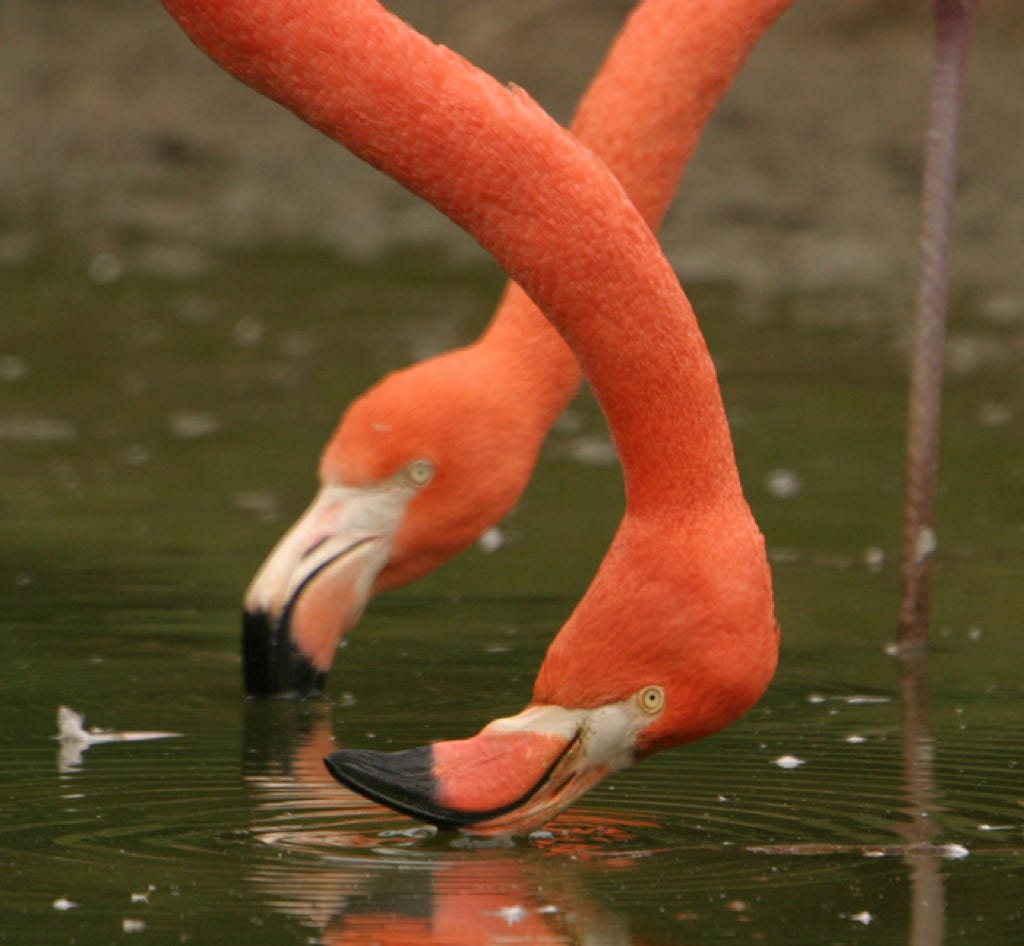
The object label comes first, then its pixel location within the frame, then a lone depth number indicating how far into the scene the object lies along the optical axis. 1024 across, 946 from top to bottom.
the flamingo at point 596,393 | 5.84
